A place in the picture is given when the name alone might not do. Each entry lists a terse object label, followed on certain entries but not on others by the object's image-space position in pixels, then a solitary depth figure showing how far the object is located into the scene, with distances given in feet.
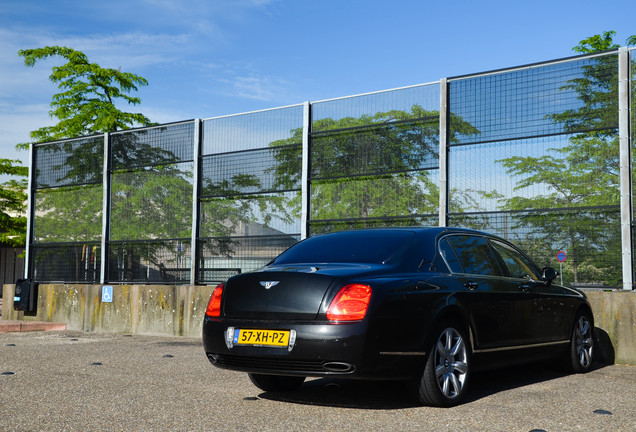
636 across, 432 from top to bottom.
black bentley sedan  17.51
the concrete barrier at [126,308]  42.47
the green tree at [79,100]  105.19
